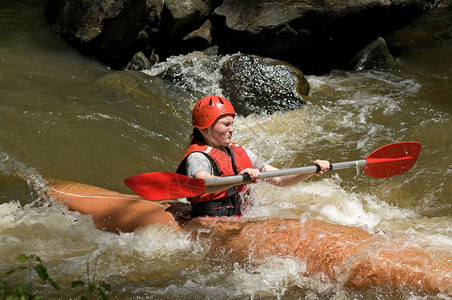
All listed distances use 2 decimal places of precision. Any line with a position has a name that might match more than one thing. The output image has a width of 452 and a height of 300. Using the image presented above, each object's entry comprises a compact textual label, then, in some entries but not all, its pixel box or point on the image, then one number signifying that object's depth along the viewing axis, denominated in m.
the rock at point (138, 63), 16.05
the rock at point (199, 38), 17.09
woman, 7.04
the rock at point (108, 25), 15.48
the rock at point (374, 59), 16.70
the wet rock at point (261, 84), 13.52
